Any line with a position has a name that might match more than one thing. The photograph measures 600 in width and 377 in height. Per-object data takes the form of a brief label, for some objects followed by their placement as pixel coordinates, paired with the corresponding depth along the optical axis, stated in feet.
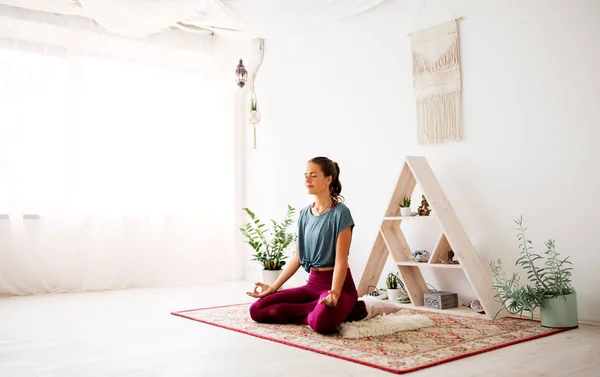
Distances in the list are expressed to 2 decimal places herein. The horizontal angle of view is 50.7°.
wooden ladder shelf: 12.11
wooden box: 12.94
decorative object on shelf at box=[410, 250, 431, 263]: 13.35
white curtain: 16.75
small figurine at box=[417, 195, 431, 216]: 13.39
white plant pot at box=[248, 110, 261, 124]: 19.17
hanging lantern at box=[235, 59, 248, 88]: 18.61
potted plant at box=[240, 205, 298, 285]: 16.61
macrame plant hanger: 19.21
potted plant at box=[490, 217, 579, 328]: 10.73
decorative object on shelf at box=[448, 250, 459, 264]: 12.83
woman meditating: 10.91
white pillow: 11.35
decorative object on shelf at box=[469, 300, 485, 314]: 12.44
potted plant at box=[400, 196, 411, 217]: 13.44
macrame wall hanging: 13.78
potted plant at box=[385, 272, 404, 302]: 14.28
